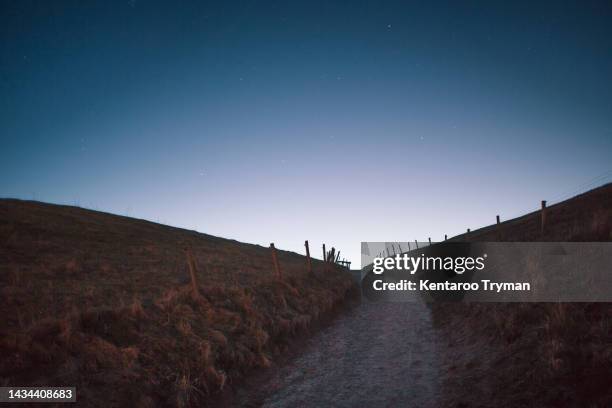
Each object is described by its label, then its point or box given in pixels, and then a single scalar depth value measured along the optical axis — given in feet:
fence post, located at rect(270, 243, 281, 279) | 57.09
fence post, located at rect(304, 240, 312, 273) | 71.82
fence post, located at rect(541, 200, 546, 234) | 54.08
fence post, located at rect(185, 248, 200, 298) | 40.38
